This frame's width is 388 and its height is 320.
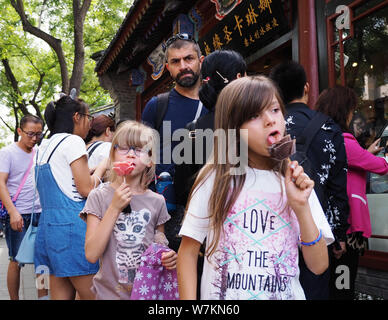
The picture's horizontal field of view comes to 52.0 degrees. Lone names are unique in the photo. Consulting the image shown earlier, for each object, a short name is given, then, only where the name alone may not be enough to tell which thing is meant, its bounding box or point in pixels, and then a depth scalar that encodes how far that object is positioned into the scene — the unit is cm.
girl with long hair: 143
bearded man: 252
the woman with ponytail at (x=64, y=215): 271
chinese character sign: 489
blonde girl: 200
